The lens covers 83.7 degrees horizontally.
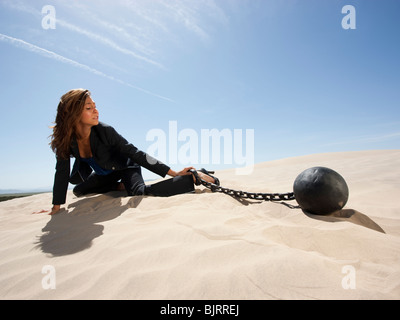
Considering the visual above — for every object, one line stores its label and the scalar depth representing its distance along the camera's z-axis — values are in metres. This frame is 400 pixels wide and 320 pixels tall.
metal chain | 2.69
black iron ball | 2.17
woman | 3.00
